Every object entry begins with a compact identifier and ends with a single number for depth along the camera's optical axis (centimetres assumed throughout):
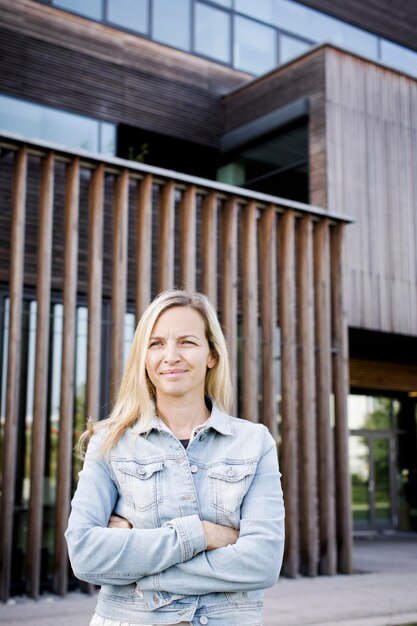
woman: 213
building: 837
